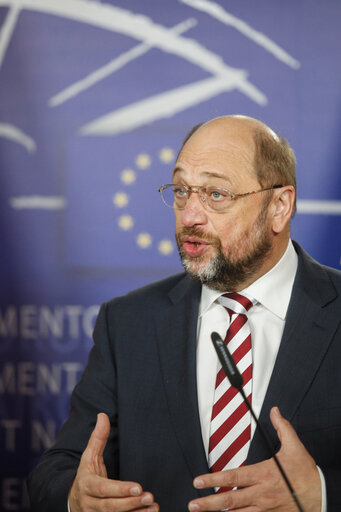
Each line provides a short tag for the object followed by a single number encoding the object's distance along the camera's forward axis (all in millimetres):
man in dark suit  2264
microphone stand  2030
